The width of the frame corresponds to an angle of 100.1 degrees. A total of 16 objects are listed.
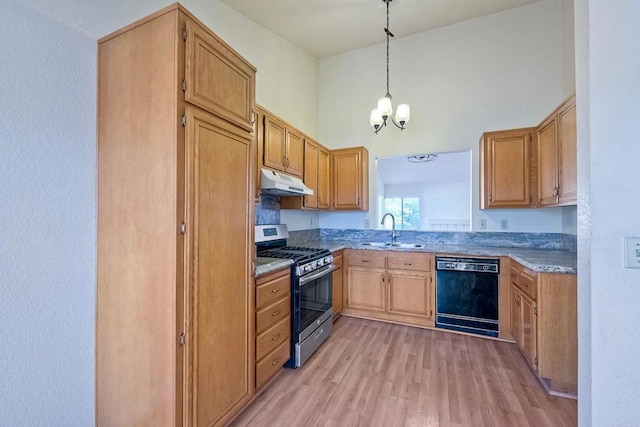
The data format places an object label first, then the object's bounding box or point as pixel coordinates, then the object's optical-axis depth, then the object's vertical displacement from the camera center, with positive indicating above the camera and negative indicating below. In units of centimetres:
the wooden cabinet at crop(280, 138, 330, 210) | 313 +45
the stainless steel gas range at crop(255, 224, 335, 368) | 227 -70
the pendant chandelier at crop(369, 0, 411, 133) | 280 +113
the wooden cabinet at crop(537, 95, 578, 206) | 212 +51
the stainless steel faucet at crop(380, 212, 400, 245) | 372 -24
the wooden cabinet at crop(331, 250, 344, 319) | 320 -86
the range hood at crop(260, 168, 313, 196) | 236 +28
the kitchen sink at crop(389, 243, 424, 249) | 339 -40
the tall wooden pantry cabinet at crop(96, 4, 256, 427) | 128 -5
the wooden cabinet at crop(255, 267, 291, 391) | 190 -84
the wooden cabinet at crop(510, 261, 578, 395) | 194 -86
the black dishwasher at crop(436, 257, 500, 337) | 281 -87
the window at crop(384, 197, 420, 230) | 404 +8
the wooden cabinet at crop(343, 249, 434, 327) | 307 -87
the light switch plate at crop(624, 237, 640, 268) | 98 -14
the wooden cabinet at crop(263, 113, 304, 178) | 253 +69
